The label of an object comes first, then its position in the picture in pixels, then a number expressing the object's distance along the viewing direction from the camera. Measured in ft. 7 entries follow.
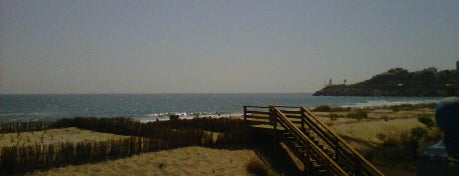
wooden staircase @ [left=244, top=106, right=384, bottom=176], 46.66
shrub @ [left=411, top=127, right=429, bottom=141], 85.53
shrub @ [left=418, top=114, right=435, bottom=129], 102.10
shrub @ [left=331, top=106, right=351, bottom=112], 167.85
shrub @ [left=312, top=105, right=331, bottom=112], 165.89
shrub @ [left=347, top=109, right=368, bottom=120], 120.57
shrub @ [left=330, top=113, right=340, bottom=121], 115.98
